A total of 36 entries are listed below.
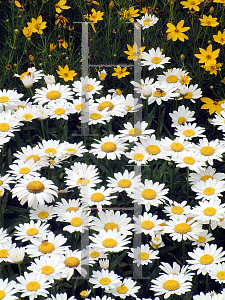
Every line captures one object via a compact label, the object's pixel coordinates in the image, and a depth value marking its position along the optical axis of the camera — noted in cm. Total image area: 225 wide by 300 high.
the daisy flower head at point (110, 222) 406
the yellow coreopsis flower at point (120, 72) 585
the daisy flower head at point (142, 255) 391
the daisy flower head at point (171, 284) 356
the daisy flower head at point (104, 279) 364
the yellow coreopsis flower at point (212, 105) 568
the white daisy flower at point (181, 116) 521
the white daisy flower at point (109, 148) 455
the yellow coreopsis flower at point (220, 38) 576
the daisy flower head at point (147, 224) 401
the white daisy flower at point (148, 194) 418
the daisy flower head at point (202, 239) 402
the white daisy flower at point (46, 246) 380
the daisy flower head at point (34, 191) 409
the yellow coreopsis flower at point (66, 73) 589
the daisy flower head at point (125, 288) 366
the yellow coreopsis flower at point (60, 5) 622
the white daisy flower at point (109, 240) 380
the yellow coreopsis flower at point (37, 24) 610
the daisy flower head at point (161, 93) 517
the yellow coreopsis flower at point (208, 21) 577
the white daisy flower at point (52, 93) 530
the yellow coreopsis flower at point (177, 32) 582
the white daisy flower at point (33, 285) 346
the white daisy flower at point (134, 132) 478
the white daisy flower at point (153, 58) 574
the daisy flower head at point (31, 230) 394
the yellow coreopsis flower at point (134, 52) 593
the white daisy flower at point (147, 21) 595
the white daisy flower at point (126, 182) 428
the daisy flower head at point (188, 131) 484
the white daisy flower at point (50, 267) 356
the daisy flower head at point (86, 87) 543
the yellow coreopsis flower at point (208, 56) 567
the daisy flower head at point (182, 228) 396
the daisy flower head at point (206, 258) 375
